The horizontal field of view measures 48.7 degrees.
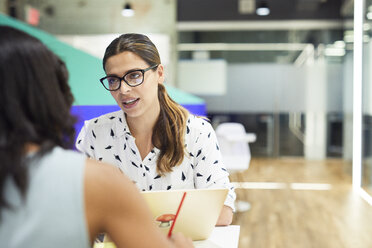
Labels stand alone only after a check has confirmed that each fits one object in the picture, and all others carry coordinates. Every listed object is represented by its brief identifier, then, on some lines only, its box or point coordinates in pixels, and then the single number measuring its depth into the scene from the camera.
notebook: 1.20
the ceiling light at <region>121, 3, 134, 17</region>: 7.29
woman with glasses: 1.52
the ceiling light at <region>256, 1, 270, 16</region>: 7.65
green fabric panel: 1.95
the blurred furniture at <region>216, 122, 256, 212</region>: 4.72
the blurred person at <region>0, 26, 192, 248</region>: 0.71
